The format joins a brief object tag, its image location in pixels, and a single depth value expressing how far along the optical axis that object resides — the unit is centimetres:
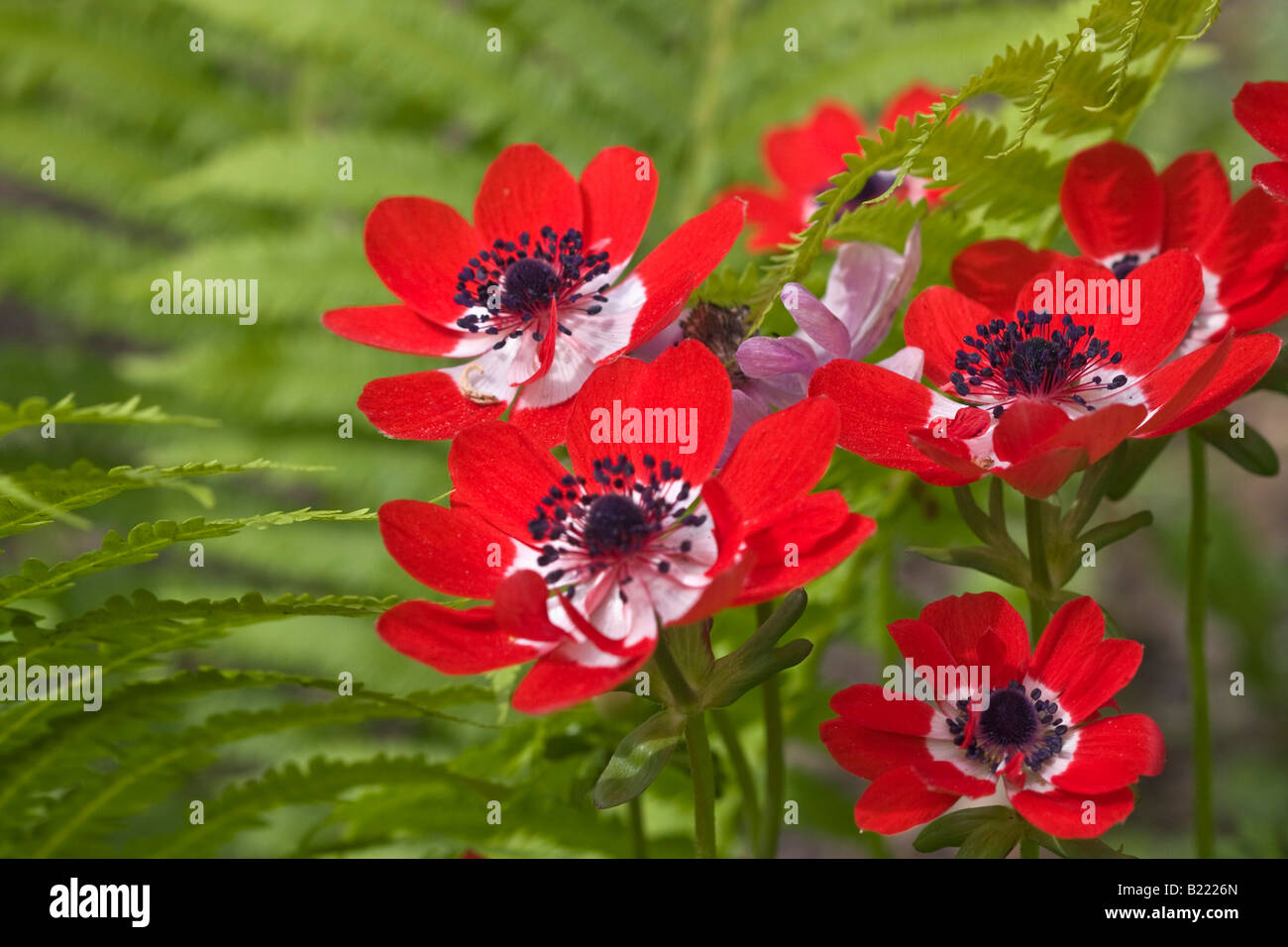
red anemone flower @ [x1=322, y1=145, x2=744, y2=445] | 56
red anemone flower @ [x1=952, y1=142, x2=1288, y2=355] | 57
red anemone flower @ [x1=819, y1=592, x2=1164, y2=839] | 54
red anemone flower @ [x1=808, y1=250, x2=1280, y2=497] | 53
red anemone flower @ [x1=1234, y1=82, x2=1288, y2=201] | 55
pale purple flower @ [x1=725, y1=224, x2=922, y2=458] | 55
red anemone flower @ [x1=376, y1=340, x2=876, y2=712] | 52
